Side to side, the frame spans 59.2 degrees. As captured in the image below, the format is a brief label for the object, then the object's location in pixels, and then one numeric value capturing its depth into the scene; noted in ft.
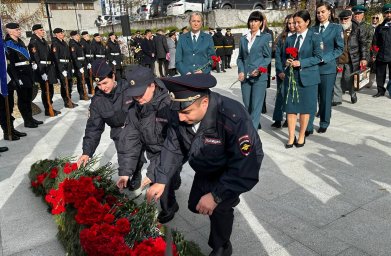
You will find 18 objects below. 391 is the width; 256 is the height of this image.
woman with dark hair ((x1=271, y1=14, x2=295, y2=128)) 17.92
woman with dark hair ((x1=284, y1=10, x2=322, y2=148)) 15.42
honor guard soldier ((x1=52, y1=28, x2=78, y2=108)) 27.96
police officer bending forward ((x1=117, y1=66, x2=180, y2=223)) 9.04
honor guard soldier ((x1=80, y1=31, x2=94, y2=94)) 33.28
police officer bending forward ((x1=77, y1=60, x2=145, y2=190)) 10.98
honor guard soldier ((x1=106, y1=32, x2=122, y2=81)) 38.42
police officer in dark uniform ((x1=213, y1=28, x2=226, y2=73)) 48.08
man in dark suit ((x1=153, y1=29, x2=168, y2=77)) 44.52
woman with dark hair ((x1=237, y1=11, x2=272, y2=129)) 16.67
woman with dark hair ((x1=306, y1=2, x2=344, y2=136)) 16.92
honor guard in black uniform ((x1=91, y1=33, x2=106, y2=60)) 35.65
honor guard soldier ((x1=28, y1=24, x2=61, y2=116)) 25.23
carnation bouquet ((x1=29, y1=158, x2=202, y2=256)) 7.18
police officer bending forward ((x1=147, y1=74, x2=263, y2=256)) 6.57
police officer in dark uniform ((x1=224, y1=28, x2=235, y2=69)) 49.24
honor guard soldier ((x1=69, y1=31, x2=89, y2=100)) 31.17
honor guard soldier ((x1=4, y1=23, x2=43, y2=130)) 21.24
